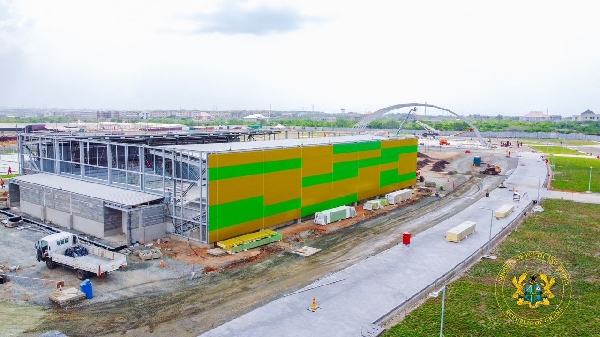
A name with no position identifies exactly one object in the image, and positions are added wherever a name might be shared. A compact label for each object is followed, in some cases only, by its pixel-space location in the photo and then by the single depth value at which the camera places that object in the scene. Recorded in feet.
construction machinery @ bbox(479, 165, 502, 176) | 265.75
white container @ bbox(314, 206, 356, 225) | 141.79
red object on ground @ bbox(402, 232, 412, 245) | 119.65
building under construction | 116.67
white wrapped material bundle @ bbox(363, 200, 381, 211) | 163.41
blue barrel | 83.20
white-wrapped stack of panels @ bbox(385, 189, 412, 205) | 175.51
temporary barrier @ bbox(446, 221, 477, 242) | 122.01
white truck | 90.74
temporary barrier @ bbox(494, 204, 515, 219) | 150.82
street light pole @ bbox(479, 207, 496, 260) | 109.99
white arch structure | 344.08
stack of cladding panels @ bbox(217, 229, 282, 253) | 112.16
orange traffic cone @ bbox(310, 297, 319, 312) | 79.30
